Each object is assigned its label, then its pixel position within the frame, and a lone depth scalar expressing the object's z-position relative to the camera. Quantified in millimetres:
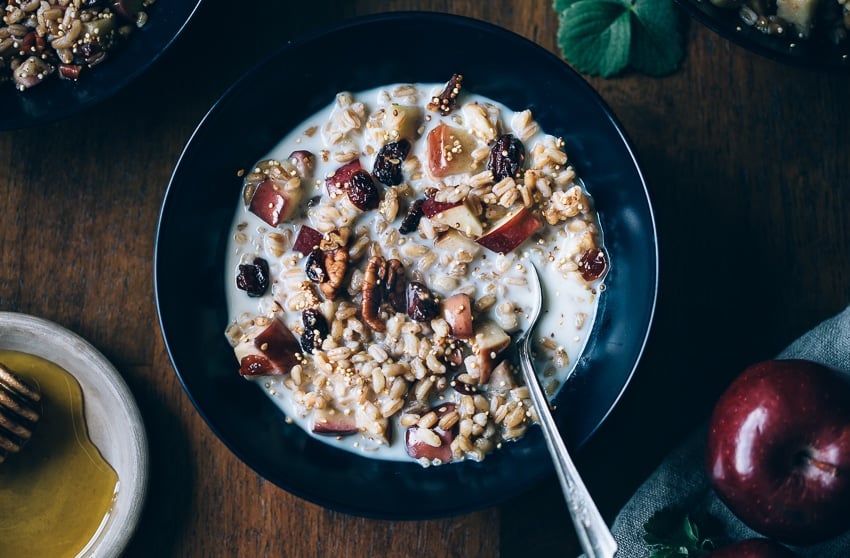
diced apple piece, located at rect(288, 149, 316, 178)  579
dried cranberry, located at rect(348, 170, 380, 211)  566
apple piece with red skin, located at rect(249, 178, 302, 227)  573
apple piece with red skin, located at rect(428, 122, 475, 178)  567
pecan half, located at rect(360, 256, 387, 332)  564
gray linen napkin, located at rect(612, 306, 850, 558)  569
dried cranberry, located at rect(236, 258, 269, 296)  577
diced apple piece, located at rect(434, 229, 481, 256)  565
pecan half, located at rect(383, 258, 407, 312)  566
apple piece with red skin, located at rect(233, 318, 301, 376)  569
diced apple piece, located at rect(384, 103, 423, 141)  567
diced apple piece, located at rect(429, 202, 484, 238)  559
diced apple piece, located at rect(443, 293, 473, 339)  560
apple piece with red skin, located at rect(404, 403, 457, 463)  569
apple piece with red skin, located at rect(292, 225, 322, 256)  575
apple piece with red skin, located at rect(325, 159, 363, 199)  572
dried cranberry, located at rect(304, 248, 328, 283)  567
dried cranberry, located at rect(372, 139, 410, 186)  568
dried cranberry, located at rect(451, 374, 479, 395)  567
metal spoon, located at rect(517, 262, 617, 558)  514
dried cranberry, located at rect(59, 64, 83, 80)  574
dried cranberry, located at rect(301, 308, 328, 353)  568
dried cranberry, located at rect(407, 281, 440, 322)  562
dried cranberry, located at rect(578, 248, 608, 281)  570
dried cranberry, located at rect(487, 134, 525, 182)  569
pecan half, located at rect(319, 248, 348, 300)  564
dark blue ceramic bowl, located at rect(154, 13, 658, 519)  557
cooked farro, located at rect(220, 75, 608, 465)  565
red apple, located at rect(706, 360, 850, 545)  529
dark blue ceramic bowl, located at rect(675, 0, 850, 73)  536
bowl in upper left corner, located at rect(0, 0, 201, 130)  567
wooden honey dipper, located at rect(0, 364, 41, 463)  578
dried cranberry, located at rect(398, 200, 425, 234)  568
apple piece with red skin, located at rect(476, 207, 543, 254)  561
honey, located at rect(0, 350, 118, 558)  595
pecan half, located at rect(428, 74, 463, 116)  576
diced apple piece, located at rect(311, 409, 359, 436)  575
